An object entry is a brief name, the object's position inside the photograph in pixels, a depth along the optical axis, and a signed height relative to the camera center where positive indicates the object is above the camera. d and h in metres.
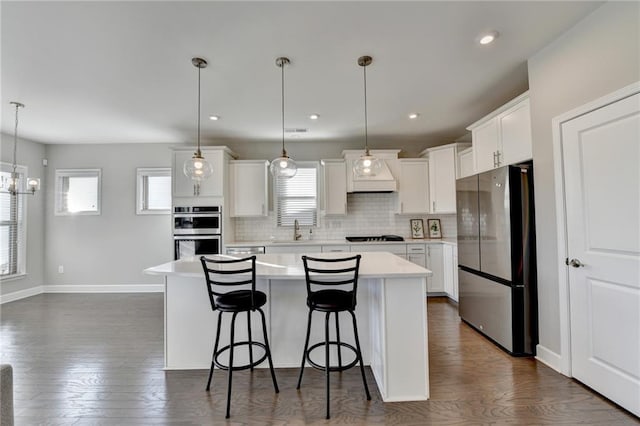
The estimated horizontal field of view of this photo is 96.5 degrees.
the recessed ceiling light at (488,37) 2.20 +1.43
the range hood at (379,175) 4.70 +0.75
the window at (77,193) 5.21 +0.57
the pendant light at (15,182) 3.44 +0.55
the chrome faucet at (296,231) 4.96 -0.17
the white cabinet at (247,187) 4.84 +0.60
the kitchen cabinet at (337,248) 4.47 -0.42
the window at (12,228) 4.59 -0.05
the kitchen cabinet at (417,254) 4.54 -0.54
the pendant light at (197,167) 2.67 +0.52
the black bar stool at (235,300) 2.00 -0.58
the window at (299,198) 5.05 +0.42
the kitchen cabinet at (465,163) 4.26 +0.87
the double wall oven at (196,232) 4.45 -0.14
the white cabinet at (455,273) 4.25 -0.81
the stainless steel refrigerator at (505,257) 2.61 -0.38
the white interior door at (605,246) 1.79 -0.19
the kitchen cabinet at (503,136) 2.72 +0.88
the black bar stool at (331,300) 1.94 -0.57
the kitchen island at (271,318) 2.40 -0.84
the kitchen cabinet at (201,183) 4.52 +0.70
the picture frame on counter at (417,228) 5.11 -0.14
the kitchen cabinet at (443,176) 4.60 +0.71
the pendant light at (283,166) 2.66 +0.52
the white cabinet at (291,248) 4.48 -0.42
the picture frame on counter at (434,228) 5.11 -0.15
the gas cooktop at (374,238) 4.74 -0.30
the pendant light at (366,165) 2.67 +0.52
